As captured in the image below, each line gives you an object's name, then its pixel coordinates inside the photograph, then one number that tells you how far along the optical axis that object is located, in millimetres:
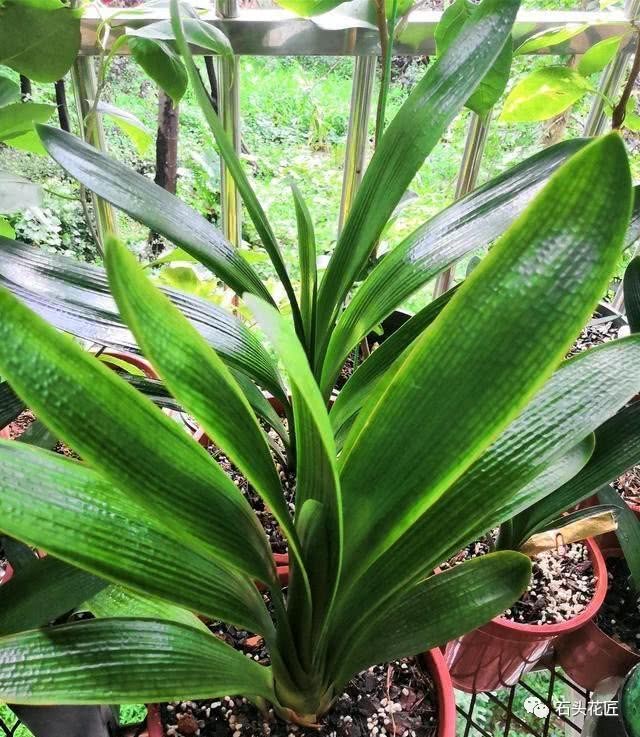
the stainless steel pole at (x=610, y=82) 960
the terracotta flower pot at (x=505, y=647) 703
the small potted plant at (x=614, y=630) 729
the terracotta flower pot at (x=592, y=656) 766
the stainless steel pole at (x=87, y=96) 929
